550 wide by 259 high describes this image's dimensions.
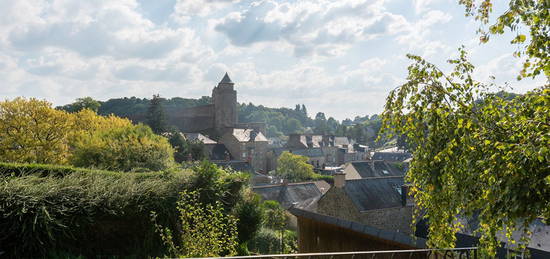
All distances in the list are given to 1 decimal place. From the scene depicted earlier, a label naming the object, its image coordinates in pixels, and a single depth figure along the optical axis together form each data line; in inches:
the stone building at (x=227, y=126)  2362.2
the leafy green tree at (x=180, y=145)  1733.5
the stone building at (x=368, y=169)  1701.5
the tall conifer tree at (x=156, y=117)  1972.2
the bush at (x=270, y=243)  541.4
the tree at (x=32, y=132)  996.6
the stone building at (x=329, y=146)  2962.6
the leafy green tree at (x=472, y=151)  118.7
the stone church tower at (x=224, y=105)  2746.1
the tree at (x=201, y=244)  271.1
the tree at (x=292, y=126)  6589.6
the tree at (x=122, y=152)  759.1
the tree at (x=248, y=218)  487.5
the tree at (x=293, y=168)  1897.1
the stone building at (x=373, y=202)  748.0
